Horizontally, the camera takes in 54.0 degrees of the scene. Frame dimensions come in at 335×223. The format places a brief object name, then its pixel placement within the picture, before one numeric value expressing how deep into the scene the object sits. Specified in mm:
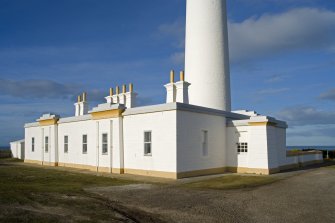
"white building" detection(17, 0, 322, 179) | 16844
